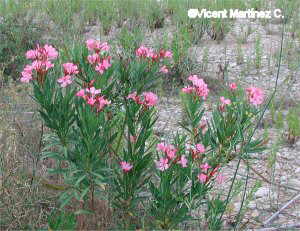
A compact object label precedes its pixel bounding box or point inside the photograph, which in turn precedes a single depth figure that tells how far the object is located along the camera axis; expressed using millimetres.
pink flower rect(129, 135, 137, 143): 2316
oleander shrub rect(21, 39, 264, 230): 2129
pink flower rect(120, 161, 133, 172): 2242
